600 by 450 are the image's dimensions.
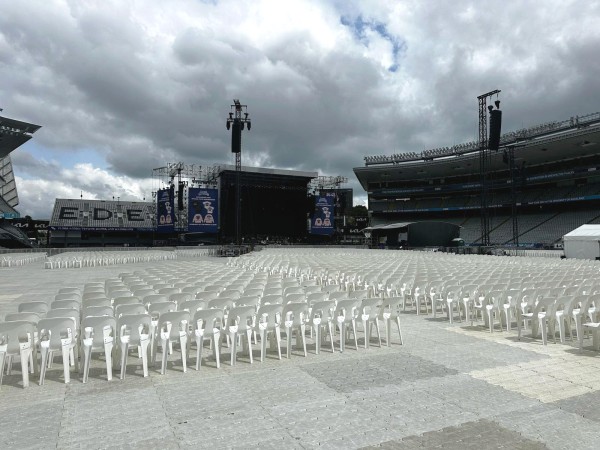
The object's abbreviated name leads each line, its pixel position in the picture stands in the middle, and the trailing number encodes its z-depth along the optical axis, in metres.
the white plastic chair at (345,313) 6.30
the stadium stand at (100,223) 56.09
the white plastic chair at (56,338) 4.77
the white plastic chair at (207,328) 5.35
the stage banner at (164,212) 47.38
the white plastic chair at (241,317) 5.70
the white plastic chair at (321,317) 6.12
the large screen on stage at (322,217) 50.91
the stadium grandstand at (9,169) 35.81
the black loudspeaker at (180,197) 44.67
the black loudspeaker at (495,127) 29.95
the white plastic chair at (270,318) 6.01
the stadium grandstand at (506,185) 46.24
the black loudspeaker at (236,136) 30.73
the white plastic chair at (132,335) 4.96
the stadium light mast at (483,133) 36.32
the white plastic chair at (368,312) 6.44
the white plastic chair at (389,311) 6.52
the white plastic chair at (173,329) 5.17
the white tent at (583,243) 24.58
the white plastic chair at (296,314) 6.23
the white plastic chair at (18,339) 4.64
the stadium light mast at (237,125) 30.73
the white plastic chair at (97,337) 4.86
